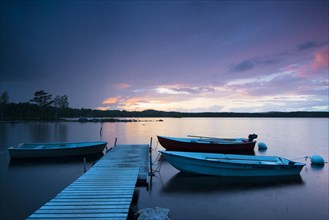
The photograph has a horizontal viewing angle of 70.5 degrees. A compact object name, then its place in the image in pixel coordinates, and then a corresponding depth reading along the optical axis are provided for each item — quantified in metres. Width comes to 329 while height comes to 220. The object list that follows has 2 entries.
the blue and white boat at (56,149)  17.28
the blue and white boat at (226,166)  13.02
